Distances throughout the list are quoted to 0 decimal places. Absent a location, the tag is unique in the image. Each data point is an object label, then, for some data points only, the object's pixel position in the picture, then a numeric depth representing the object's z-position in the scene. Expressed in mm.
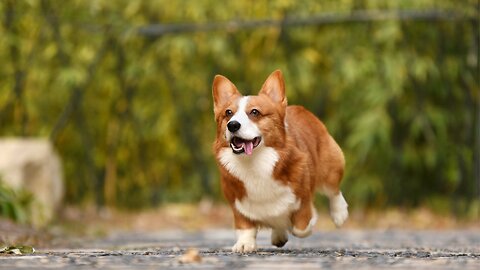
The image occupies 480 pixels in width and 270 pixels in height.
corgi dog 9680
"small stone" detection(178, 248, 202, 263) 7875
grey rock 19375
